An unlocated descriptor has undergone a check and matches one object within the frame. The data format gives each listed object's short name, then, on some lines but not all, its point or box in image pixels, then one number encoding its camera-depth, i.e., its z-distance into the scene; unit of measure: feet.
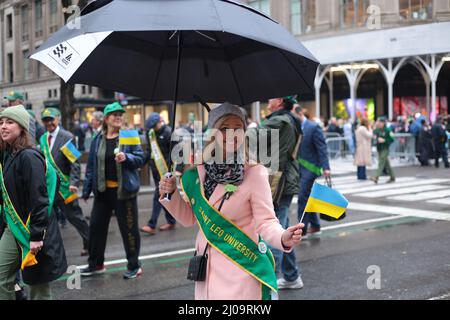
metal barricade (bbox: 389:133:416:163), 75.05
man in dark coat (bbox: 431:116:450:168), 69.46
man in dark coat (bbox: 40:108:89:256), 25.77
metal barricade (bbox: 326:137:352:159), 81.15
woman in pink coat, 10.58
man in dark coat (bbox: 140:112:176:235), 31.83
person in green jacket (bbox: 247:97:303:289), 20.42
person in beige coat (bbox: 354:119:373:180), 56.49
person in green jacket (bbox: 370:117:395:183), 54.54
